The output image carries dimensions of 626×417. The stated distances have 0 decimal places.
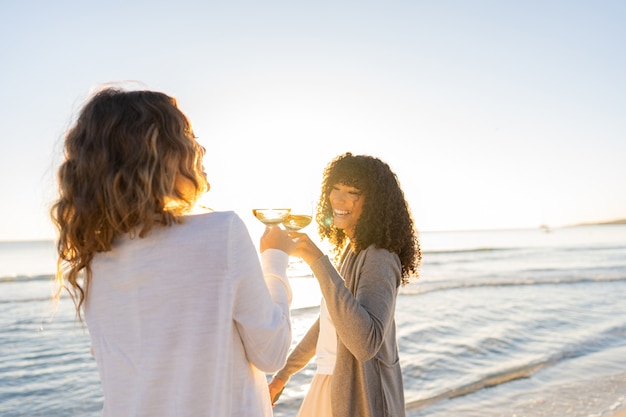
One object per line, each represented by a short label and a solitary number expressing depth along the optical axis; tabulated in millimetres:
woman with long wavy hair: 1520
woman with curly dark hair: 2281
